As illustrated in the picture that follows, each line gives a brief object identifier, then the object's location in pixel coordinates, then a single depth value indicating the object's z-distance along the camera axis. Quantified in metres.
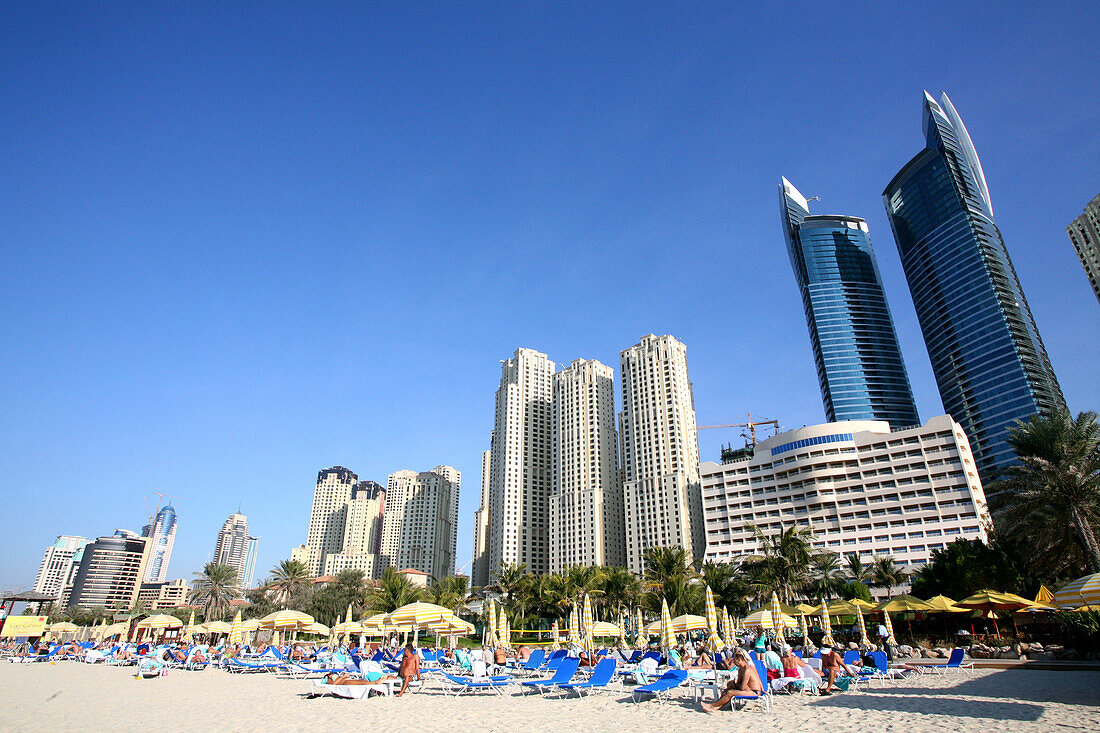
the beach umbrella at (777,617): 27.00
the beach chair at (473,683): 16.12
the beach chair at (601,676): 15.38
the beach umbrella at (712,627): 24.00
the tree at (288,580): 62.78
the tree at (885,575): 66.56
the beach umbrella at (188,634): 47.86
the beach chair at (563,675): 15.23
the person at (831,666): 15.27
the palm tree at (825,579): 60.19
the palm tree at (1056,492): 28.47
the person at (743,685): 12.45
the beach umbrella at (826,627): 28.30
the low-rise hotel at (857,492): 83.12
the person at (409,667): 16.86
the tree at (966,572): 39.56
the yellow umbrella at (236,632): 35.97
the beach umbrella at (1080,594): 15.19
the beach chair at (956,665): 18.88
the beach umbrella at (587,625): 29.11
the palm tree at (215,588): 61.78
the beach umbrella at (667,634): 24.97
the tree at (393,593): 54.53
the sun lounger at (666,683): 14.06
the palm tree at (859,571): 67.71
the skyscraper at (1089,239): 113.19
